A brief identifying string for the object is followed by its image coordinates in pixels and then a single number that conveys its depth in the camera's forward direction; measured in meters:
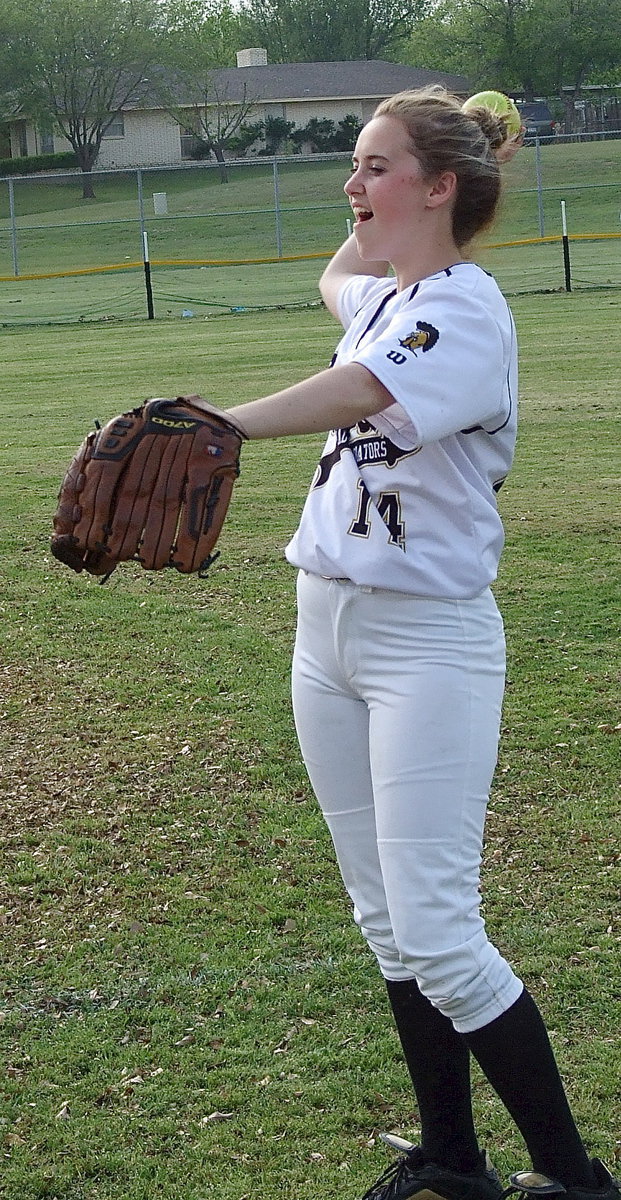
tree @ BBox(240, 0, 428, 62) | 86.56
